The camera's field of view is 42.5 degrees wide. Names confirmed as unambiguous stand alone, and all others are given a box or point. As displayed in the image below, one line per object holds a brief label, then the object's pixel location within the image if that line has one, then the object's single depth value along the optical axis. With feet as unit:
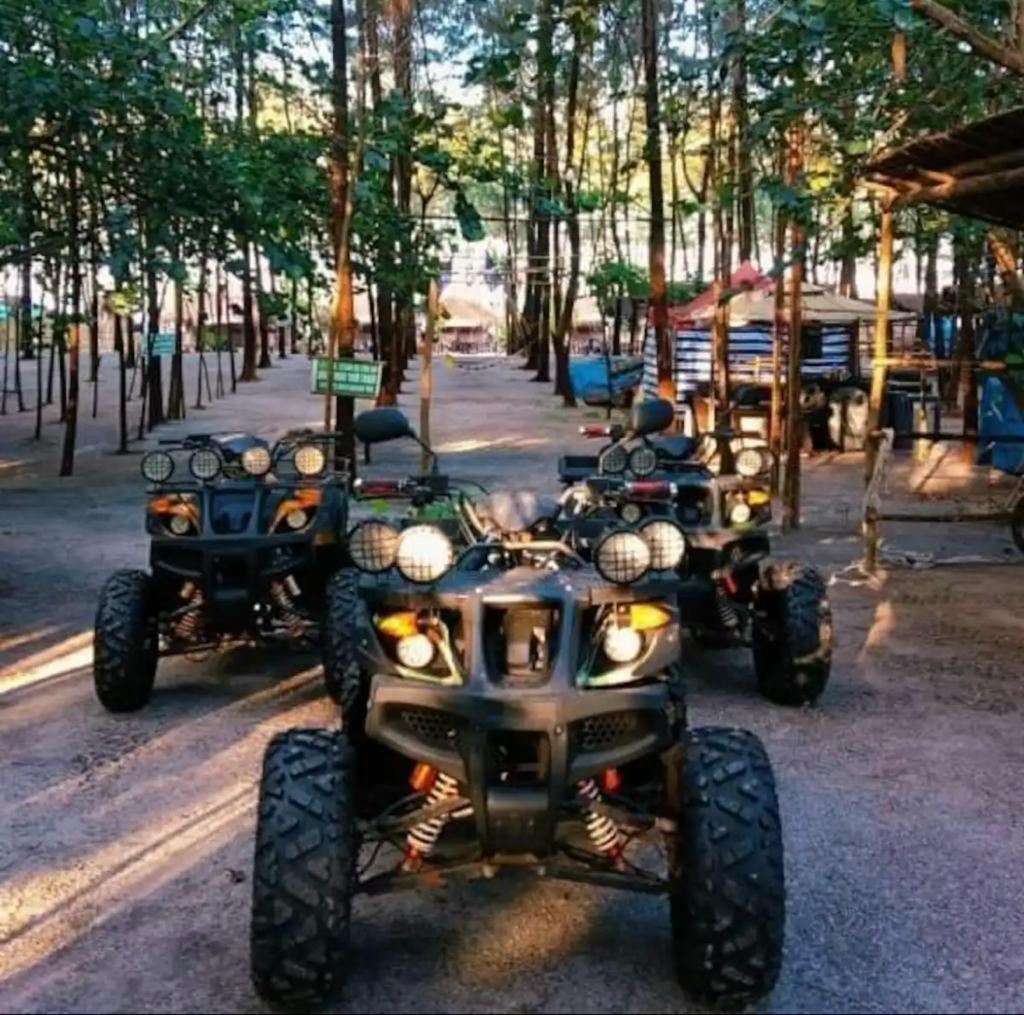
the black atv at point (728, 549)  20.02
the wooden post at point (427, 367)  35.35
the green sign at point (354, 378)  36.70
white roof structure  64.80
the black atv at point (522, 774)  10.40
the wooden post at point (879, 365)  31.27
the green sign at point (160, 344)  65.77
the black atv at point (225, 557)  20.65
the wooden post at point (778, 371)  44.36
